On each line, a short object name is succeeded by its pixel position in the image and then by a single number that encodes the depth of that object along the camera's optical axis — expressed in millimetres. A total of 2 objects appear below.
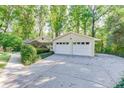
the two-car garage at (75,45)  5769
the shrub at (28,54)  4228
